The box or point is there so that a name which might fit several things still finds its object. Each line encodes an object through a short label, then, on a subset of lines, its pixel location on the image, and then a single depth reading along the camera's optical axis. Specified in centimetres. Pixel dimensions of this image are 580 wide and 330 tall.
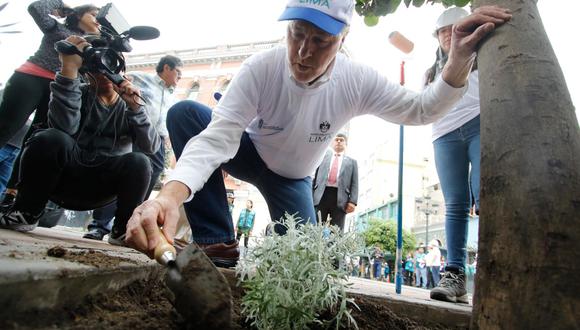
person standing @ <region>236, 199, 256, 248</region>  904
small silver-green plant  92
